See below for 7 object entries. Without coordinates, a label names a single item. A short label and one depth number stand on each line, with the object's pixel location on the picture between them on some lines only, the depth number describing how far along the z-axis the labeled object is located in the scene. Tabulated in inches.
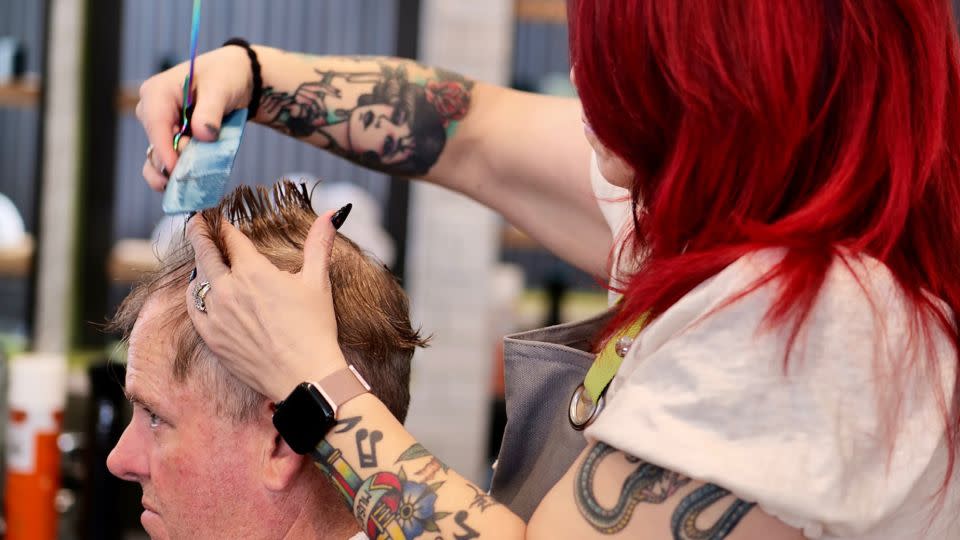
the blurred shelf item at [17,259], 129.3
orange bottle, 89.4
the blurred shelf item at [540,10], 143.0
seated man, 53.9
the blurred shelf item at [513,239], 146.2
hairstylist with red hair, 38.6
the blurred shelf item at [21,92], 128.1
